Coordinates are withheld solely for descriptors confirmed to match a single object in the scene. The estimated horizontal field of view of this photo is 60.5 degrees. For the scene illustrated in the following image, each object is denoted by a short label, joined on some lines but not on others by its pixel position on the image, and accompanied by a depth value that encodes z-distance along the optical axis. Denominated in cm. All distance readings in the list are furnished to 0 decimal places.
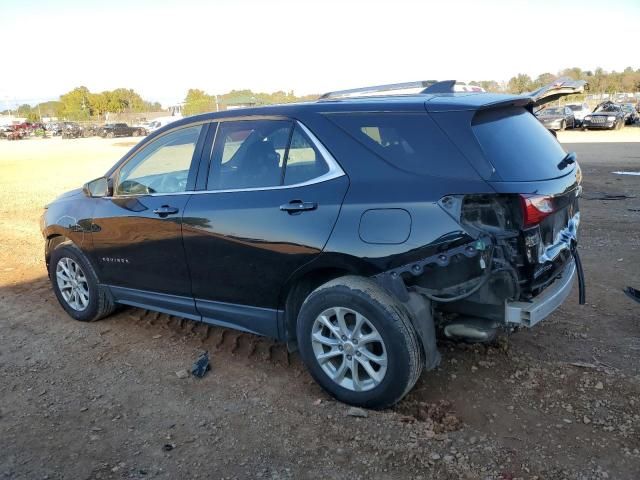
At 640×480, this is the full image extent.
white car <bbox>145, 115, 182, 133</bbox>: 5176
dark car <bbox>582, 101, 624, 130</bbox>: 3030
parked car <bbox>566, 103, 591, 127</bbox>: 3244
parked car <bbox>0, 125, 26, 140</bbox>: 5662
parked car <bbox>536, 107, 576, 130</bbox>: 3097
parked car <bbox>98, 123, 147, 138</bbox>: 5347
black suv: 308
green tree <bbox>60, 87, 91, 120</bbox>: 9088
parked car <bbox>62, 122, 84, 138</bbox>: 5606
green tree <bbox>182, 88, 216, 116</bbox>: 6060
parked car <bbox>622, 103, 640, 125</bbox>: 3406
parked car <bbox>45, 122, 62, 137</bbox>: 6347
